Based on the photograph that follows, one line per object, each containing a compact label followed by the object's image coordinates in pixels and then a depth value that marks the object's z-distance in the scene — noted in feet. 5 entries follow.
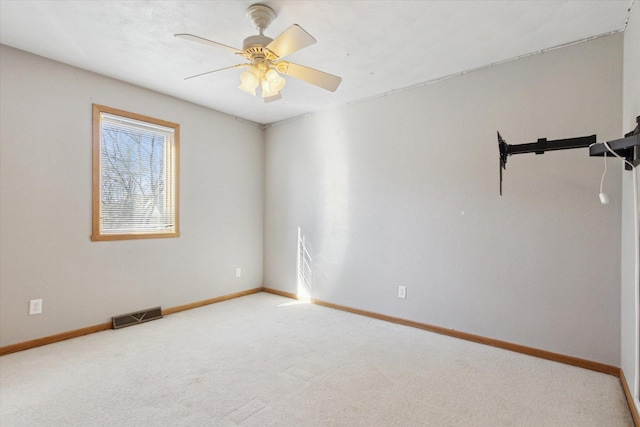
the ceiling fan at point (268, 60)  6.18
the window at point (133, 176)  10.35
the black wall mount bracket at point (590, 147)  5.07
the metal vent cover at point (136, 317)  10.48
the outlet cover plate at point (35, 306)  8.88
